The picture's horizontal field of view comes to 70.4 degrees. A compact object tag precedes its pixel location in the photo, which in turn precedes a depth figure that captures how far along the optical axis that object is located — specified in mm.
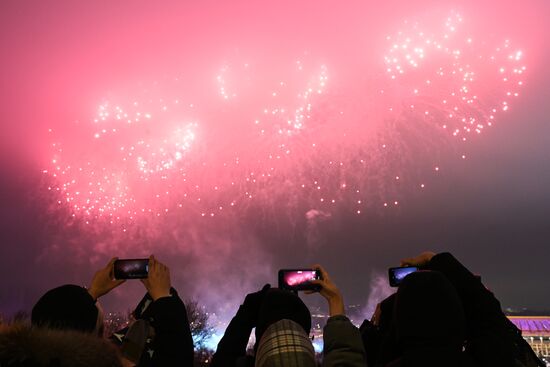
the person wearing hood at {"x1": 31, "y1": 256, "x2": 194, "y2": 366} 2686
